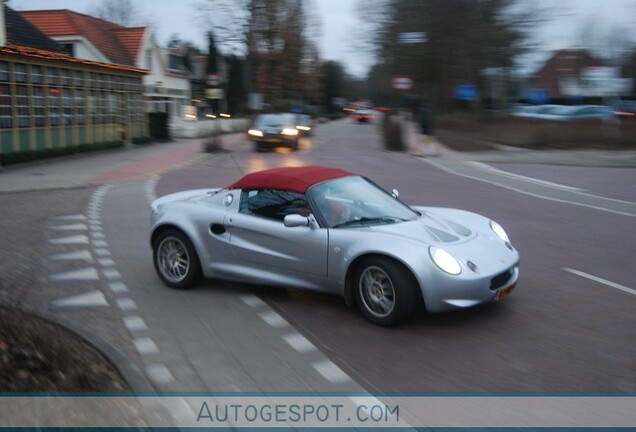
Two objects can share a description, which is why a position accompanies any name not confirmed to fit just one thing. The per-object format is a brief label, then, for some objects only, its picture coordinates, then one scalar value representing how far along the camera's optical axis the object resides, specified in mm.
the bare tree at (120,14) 79688
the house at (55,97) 20859
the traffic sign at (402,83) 28078
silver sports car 5613
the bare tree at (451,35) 33312
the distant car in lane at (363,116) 69125
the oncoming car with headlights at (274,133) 27984
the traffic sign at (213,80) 30391
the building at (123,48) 37938
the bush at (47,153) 20500
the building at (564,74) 53803
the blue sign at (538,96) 69875
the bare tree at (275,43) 36500
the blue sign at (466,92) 32625
